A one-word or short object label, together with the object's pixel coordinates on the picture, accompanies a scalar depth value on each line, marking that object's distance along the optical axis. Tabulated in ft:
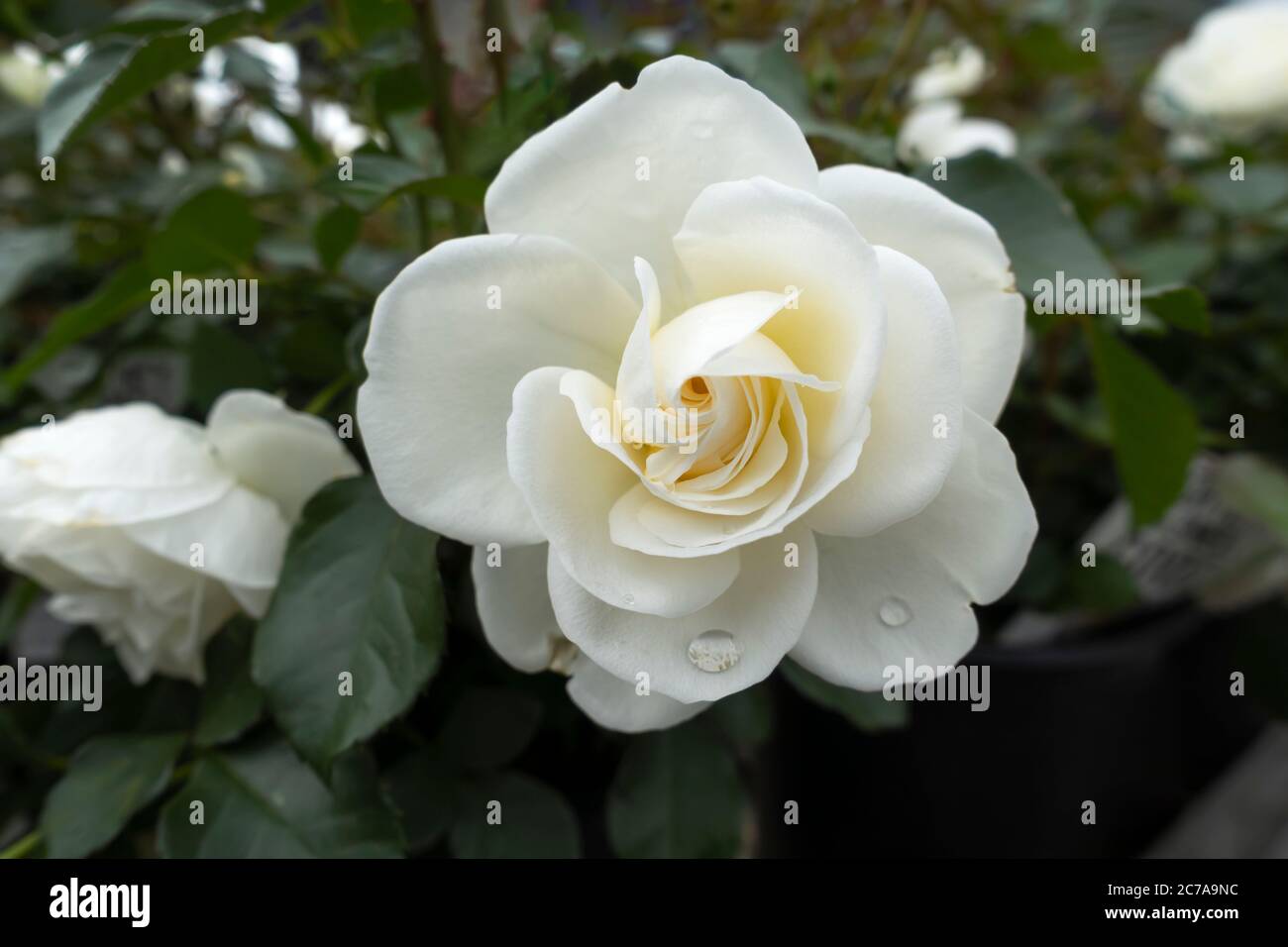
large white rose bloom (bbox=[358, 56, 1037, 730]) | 0.67
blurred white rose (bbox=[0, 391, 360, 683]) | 0.93
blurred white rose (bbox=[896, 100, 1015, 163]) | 1.75
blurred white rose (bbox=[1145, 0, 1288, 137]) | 2.13
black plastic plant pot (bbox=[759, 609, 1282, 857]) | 1.57
